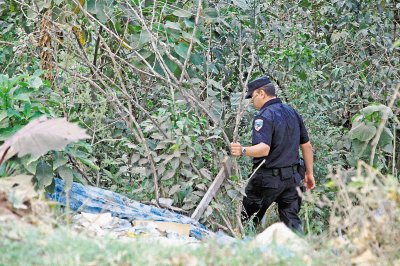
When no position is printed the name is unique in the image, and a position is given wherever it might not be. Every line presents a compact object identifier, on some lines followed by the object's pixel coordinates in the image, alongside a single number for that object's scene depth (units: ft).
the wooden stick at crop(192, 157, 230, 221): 41.53
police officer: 46.75
